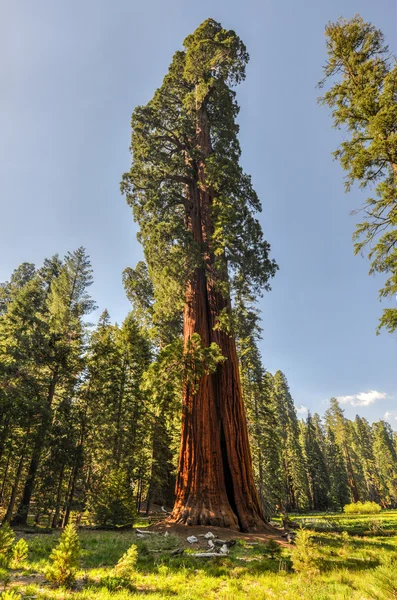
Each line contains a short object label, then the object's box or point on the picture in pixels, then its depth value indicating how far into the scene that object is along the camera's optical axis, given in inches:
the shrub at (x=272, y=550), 234.5
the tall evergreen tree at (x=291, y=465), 1689.2
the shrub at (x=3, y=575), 165.7
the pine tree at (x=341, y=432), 1883.6
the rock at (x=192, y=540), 276.7
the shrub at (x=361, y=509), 1234.0
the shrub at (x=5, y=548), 196.2
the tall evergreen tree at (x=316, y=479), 1811.0
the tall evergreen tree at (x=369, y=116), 358.0
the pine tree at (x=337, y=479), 1796.3
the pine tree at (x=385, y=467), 2412.6
